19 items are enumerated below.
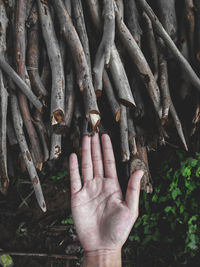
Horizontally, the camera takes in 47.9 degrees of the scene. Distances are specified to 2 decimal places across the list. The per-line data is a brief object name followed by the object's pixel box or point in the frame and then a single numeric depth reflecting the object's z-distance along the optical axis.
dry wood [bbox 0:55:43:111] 0.36
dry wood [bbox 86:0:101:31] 0.37
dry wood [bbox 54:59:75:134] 0.35
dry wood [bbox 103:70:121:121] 0.37
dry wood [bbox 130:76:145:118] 0.40
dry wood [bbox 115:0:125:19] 0.38
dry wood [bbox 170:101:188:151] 0.40
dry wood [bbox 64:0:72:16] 0.38
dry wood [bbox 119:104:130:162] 0.39
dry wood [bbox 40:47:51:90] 0.39
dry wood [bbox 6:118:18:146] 0.42
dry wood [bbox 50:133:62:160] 0.37
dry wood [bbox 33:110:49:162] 0.39
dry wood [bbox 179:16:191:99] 0.41
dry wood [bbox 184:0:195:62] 0.39
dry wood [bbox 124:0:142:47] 0.40
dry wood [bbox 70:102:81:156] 0.38
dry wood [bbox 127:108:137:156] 0.42
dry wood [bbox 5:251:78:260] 0.68
